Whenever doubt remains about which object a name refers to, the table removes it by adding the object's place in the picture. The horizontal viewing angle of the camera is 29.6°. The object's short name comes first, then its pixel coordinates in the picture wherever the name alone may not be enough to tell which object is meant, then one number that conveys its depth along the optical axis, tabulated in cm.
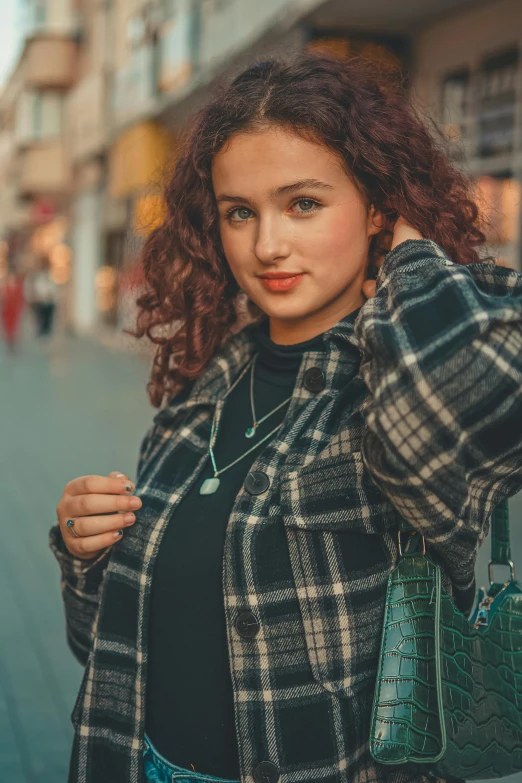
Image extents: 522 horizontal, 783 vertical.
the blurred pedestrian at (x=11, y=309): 1848
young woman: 143
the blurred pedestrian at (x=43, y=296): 1930
